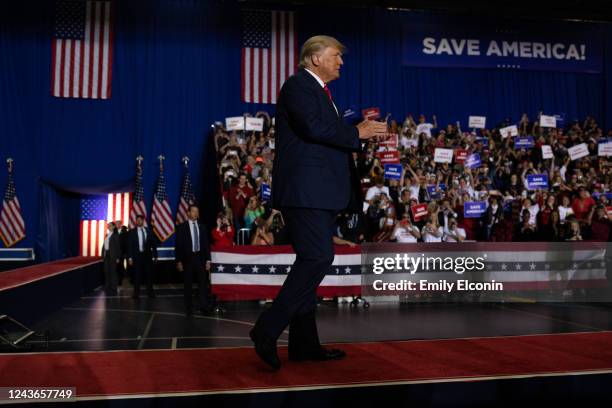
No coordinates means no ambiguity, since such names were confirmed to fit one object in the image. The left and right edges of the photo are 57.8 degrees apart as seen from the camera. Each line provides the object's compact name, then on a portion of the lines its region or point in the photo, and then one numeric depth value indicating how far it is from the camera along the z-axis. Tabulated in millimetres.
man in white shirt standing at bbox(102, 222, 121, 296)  11531
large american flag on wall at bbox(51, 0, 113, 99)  14086
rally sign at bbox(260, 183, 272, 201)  10820
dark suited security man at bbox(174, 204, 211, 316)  8070
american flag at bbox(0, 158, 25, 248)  13172
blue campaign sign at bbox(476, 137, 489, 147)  14023
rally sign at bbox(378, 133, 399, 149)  12445
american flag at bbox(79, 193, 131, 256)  15078
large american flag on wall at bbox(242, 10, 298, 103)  14961
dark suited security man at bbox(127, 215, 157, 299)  10516
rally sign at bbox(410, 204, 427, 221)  10023
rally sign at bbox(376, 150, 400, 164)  11969
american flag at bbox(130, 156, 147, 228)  13079
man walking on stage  2777
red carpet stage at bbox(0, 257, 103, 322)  5145
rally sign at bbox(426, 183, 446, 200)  11344
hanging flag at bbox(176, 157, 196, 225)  13578
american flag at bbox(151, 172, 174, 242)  13289
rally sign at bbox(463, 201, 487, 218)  11094
